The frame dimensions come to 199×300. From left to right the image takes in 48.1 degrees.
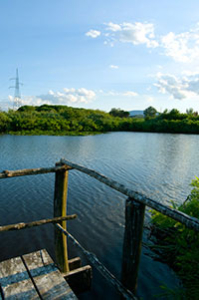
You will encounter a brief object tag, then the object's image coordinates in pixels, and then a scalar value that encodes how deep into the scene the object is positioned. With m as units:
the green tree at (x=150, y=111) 103.65
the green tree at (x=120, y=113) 97.50
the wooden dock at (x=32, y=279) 3.01
